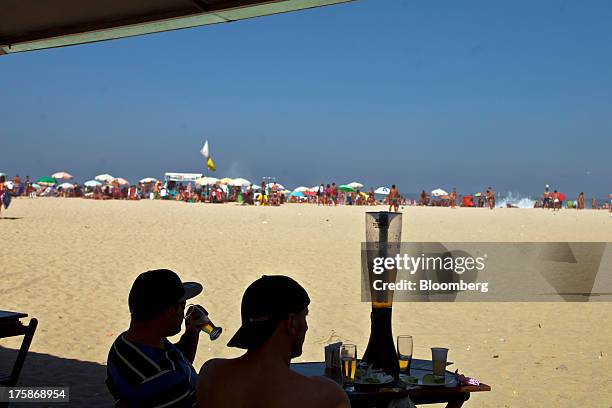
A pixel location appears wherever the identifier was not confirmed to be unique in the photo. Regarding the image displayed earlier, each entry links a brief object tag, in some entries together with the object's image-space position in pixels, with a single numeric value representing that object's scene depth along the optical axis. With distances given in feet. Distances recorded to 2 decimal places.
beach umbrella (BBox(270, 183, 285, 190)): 150.27
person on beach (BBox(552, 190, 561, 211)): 135.15
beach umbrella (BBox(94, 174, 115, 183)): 167.12
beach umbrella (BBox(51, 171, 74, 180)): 162.60
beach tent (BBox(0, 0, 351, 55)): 10.87
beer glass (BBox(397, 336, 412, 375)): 9.60
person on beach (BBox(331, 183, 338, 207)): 140.65
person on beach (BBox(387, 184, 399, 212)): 101.58
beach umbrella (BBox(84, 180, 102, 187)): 170.91
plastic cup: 9.13
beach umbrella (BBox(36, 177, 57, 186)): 163.90
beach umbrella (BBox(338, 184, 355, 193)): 169.99
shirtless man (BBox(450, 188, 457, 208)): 146.26
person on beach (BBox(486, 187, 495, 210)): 135.66
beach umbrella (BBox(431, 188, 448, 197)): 188.44
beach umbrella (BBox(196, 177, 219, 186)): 155.84
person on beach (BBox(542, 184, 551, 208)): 149.37
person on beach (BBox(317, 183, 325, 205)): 145.69
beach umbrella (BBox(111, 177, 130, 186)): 162.82
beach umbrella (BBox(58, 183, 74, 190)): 159.12
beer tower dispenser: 8.92
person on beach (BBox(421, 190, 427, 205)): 157.42
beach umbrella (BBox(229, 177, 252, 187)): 156.04
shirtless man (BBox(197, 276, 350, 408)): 5.91
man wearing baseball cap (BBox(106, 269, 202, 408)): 7.25
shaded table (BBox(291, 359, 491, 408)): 8.36
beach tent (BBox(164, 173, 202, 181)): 162.04
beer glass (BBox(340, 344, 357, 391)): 8.82
